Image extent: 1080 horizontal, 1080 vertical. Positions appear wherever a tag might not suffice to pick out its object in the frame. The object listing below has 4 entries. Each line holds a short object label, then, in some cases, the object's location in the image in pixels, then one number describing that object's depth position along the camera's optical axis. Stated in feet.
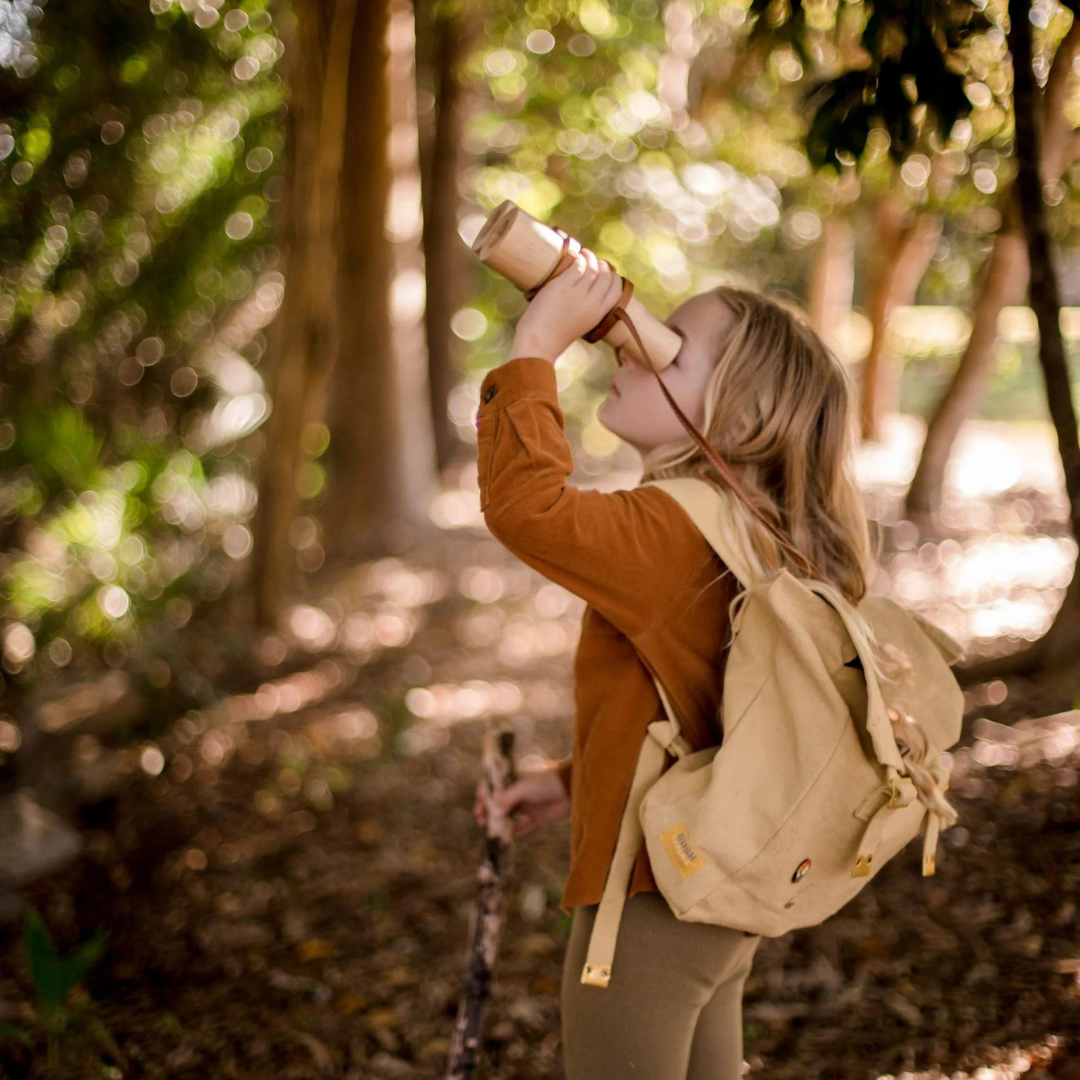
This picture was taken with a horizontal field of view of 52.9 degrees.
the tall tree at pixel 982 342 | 15.10
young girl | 5.03
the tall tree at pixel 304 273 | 13.92
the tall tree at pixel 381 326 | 19.45
